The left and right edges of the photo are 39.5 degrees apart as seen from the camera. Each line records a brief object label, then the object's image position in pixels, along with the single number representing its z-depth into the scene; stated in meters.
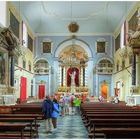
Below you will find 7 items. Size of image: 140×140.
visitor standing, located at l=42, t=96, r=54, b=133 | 6.48
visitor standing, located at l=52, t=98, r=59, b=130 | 6.85
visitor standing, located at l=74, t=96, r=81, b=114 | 12.44
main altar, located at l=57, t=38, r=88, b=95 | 20.83
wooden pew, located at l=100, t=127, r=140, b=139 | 3.56
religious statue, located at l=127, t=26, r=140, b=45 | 11.58
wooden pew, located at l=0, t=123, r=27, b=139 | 4.11
